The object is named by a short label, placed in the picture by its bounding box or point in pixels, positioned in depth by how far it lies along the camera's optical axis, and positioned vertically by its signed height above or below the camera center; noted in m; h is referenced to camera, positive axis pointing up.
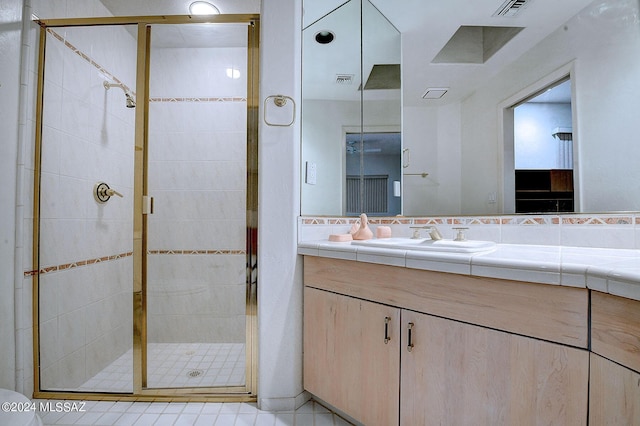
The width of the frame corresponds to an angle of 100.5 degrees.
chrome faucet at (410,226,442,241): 1.14 -0.07
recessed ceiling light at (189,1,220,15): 1.62 +1.30
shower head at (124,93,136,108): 1.52 +0.67
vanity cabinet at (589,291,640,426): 0.54 -0.30
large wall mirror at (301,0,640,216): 1.05 +0.56
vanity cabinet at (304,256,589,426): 0.65 -0.40
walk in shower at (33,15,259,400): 1.41 +0.04
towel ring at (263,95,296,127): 1.30 +0.57
